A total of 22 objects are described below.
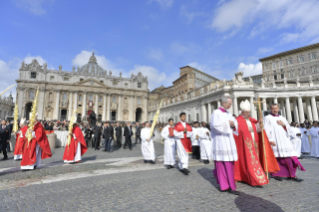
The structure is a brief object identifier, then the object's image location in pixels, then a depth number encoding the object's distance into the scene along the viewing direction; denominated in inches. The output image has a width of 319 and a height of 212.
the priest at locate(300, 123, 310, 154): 435.8
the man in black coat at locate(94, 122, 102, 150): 520.1
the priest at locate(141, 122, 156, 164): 314.2
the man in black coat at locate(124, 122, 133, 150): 527.1
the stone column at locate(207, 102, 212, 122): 1312.4
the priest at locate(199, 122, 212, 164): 318.8
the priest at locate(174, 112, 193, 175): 231.8
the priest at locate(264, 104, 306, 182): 186.4
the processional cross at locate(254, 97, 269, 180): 177.2
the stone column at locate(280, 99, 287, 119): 1258.0
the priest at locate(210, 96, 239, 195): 151.4
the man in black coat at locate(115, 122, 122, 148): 554.6
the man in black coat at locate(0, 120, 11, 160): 332.4
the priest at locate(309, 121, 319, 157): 364.2
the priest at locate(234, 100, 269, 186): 161.9
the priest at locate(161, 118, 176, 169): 260.4
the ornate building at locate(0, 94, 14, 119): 1989.8
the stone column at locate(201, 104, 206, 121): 1370.9
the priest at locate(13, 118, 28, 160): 268.8
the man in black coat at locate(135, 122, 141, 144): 711.7
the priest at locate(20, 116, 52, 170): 244.8
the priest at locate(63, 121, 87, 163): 307.0
